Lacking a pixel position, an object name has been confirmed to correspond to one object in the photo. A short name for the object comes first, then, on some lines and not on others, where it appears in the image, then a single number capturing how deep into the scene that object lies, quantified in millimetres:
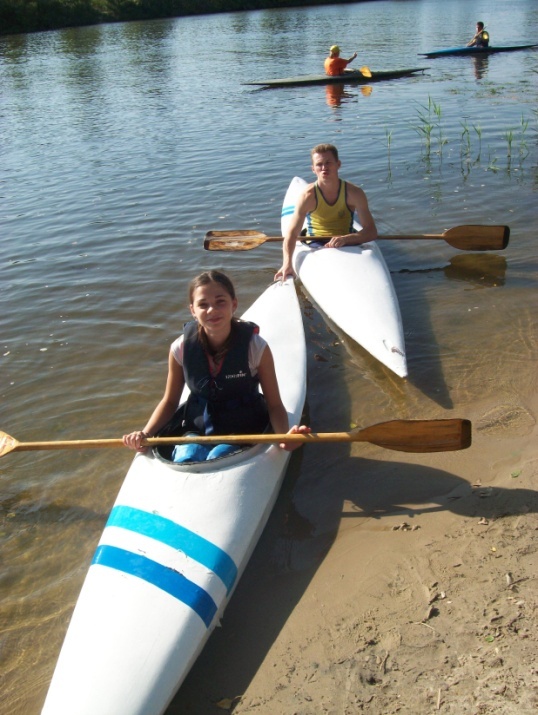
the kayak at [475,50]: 20047
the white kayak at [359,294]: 4863
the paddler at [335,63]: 17672
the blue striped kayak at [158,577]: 2486
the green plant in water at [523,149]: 9672
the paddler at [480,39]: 19969
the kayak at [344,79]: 17641
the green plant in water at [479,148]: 9839
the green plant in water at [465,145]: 10041
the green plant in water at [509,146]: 9218
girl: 3295
